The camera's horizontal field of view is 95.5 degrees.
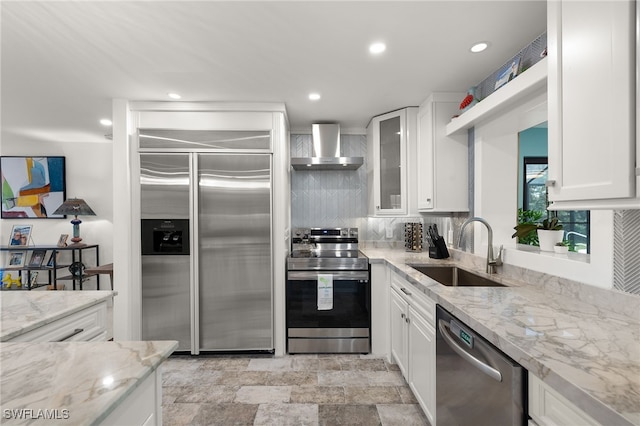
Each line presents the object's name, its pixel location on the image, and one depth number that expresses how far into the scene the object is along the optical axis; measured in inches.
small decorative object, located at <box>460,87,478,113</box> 89.6
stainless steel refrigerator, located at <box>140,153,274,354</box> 107.0
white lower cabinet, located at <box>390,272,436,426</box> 66.5
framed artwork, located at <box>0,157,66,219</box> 164.7
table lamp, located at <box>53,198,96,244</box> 155.3
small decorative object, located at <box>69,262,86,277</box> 160.7
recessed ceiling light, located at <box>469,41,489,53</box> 72.9
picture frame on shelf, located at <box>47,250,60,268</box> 154.5
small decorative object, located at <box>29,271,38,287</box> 163.7
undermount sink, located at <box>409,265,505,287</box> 91.1
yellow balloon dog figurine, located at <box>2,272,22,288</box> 159.9
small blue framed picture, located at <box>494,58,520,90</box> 70.2
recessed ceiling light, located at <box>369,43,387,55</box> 72.4
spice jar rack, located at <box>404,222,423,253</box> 127.3
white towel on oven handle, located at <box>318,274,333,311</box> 107.9
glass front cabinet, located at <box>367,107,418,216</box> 113.6
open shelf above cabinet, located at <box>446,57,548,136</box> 58.6
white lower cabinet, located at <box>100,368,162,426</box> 28.3
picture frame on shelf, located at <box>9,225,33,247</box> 163.9
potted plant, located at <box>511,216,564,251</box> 69.7
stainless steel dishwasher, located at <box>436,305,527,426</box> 38.4
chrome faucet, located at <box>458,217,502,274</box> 79.3
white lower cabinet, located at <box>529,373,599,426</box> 29.9
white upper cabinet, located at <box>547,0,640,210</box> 34.6
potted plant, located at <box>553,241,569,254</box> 66.2
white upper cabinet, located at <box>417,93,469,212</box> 100.6
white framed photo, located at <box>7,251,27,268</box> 163.6
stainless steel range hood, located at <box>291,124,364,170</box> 129.7
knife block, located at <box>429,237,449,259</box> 106.5
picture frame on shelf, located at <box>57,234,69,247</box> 161.1
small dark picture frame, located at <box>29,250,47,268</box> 161.0
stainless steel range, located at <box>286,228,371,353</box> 107.9
